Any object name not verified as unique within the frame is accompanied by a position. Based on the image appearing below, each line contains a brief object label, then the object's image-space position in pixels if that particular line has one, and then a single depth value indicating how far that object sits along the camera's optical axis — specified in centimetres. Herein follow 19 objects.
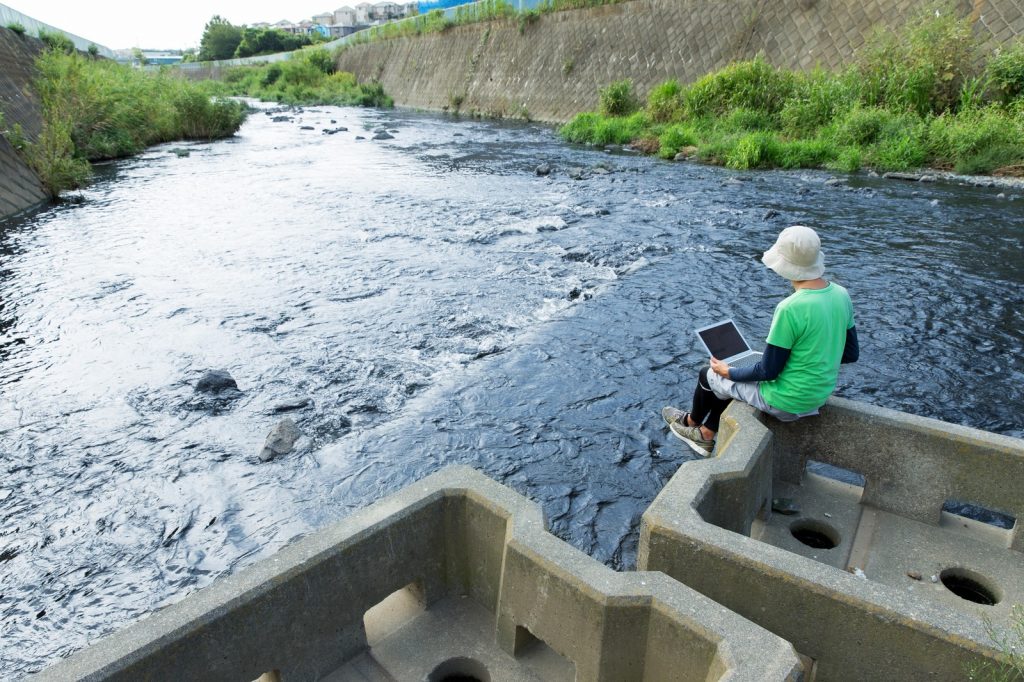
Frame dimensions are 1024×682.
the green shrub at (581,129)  2653
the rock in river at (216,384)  764
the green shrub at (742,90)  2252
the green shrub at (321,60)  6775
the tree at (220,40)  11338
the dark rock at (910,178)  1686
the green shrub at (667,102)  2528
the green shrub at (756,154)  1939
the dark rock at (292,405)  732
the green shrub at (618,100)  2842
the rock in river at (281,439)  652
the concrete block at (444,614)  270
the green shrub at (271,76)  7069
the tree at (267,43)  10338
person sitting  432
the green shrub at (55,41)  4047
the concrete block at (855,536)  287
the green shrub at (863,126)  1908
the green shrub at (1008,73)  1778
